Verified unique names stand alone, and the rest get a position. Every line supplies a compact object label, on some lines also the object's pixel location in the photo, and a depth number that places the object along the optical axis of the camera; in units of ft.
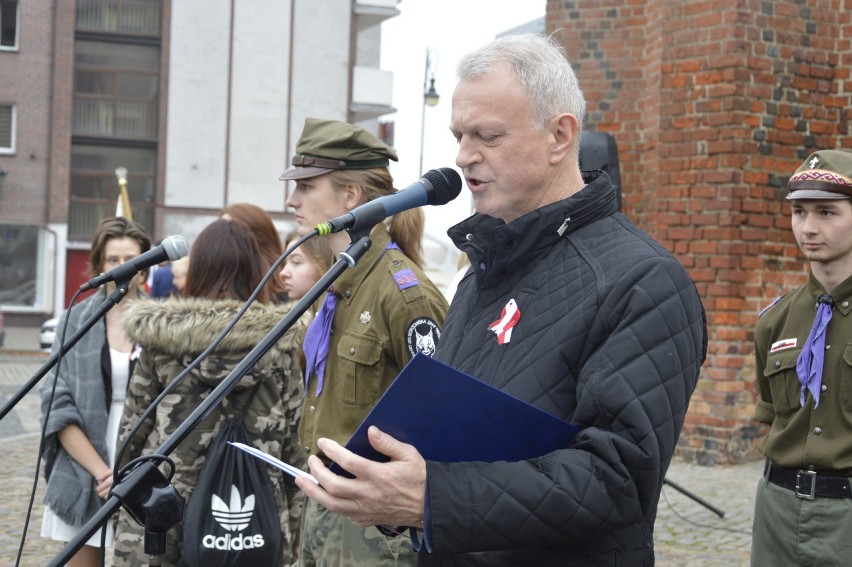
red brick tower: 28.55
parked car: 84.47
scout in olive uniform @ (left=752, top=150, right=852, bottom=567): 12.86
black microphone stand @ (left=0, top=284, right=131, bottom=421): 9.29
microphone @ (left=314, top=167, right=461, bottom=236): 8.05
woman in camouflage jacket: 13.37
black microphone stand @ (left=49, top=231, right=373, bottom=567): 7.07
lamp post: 79.05
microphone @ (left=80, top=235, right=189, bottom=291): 9.80
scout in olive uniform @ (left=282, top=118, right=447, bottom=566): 11.27
